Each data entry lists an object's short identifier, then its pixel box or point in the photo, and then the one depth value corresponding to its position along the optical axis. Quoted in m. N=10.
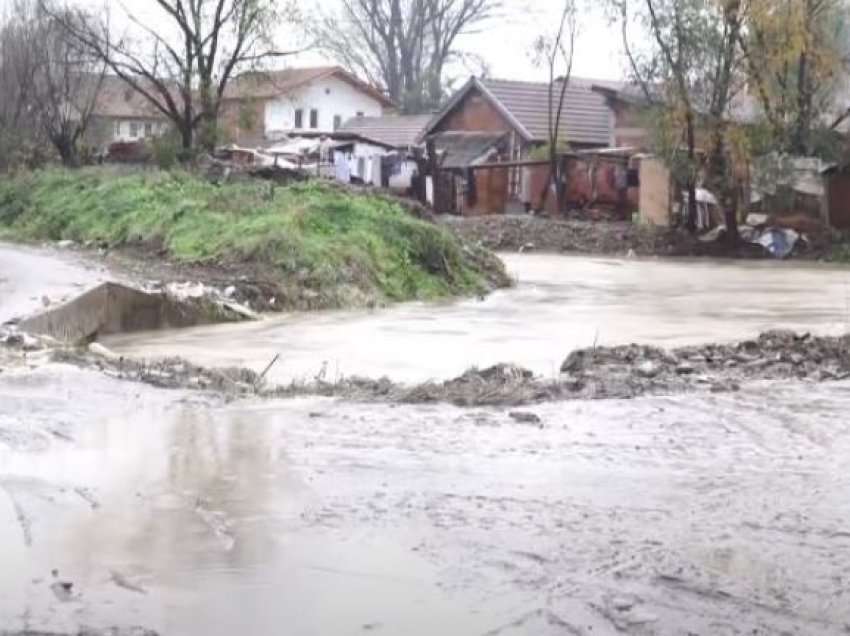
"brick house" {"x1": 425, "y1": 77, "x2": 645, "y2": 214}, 43.53
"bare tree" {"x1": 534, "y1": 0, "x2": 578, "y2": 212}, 45.23
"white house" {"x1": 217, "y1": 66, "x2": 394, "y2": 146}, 68.00
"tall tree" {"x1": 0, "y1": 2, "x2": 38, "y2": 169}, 39.59
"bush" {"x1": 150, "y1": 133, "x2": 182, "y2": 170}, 36.06
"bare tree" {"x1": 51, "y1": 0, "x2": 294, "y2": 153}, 35.72
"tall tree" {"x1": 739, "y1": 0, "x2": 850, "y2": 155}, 32.47
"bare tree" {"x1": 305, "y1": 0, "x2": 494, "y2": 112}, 67.94
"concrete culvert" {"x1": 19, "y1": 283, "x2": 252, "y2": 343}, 15.97
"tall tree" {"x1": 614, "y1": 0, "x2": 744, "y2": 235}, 33.47
